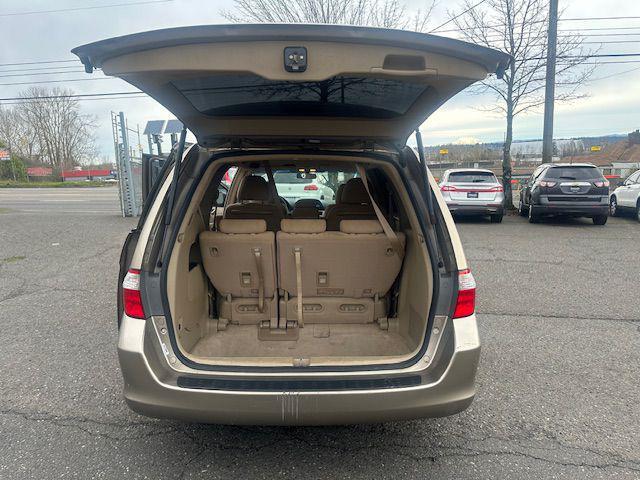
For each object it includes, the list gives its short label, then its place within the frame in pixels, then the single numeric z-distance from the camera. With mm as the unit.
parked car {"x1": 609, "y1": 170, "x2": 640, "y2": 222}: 11453
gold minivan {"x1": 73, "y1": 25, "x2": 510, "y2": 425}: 1620
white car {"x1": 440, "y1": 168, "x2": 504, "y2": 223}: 11023
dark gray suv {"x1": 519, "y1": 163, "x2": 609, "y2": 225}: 10359
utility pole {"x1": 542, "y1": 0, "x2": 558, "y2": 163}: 11984
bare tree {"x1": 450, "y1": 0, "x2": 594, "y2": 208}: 12609
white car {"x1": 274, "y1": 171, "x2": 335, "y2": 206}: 8102
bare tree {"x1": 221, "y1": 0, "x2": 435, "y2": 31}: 14078
